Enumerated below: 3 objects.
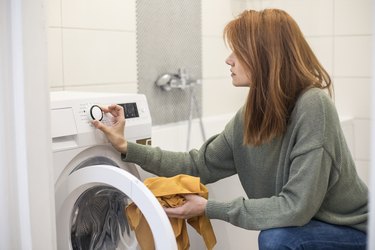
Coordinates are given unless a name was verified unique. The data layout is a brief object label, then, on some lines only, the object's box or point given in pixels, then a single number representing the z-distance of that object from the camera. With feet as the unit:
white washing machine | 4.76
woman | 5.03
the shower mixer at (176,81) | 9.22
